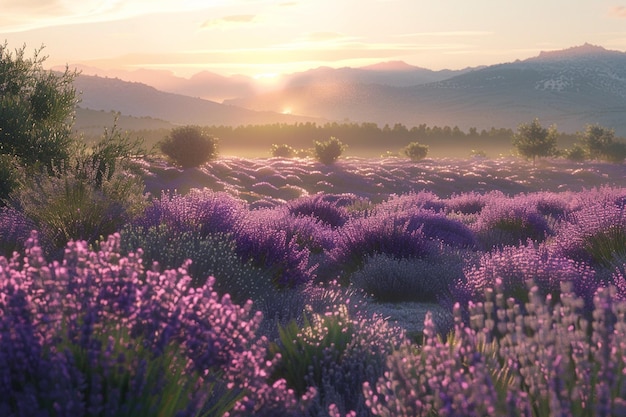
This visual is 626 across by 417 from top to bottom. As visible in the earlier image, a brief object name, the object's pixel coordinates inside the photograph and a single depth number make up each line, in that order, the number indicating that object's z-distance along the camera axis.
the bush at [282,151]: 69.69
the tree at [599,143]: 68.55
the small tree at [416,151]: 66.50
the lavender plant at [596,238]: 9.99
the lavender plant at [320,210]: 15.70
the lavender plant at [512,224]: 14.51
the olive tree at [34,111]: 13.48
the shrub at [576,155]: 68.19
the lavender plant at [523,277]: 7.39
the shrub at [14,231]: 8.74
